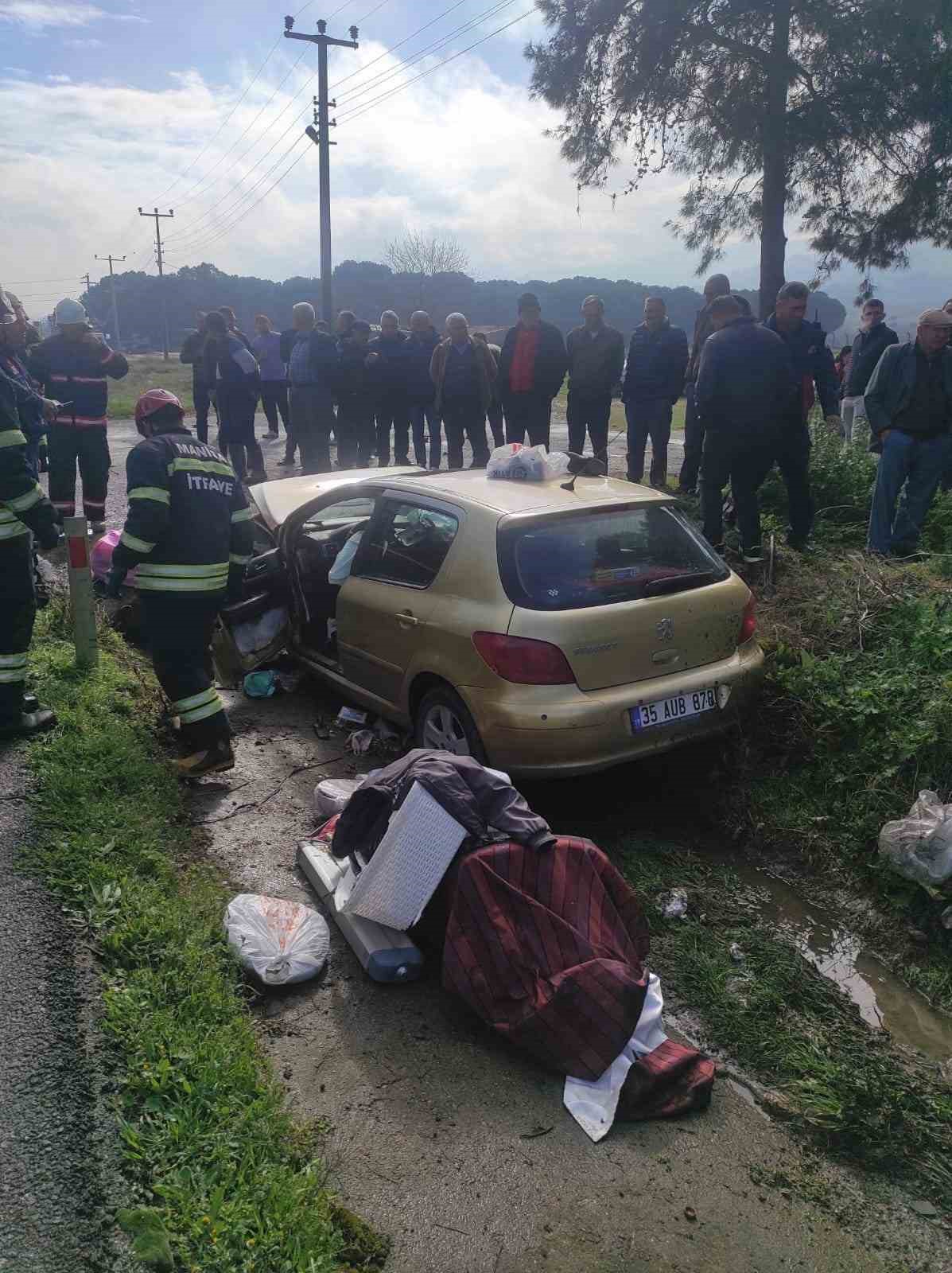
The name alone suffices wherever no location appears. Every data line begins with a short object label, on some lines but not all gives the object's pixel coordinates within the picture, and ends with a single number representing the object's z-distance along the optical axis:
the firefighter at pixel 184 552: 4.68
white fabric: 2.79
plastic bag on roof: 5.19
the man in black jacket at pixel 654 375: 9.42
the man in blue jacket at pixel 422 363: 11.66
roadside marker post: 5.66
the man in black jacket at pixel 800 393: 6.96
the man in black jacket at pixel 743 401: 6.76
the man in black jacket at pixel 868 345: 9.94
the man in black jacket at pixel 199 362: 12.42
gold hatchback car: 4.23
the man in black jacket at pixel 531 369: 9.99
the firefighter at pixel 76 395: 8.95
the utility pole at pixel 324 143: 25.44
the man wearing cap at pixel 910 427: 6.77
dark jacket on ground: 3.30
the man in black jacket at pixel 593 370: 9.82
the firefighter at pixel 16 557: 4.73
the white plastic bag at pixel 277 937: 3.36
